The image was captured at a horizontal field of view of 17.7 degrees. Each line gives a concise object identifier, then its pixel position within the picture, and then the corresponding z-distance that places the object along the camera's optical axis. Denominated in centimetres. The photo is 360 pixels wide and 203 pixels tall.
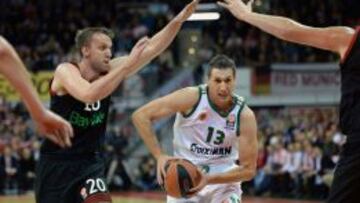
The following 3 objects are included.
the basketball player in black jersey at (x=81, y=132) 910
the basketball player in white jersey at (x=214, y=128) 1007
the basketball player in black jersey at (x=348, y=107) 737
